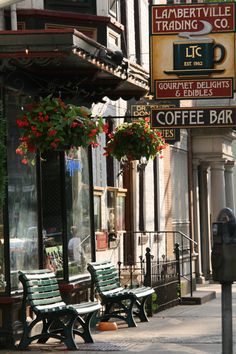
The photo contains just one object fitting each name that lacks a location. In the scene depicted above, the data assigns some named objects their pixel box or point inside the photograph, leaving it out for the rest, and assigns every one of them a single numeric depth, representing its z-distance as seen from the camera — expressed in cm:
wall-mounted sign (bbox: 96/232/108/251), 2061
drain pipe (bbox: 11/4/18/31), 1725
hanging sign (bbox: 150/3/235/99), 1571
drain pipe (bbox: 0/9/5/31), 1755
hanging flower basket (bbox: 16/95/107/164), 1279
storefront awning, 1240
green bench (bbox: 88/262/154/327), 1533
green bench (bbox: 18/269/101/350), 1317
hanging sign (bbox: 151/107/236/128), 1573
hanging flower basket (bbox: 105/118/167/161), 1650
